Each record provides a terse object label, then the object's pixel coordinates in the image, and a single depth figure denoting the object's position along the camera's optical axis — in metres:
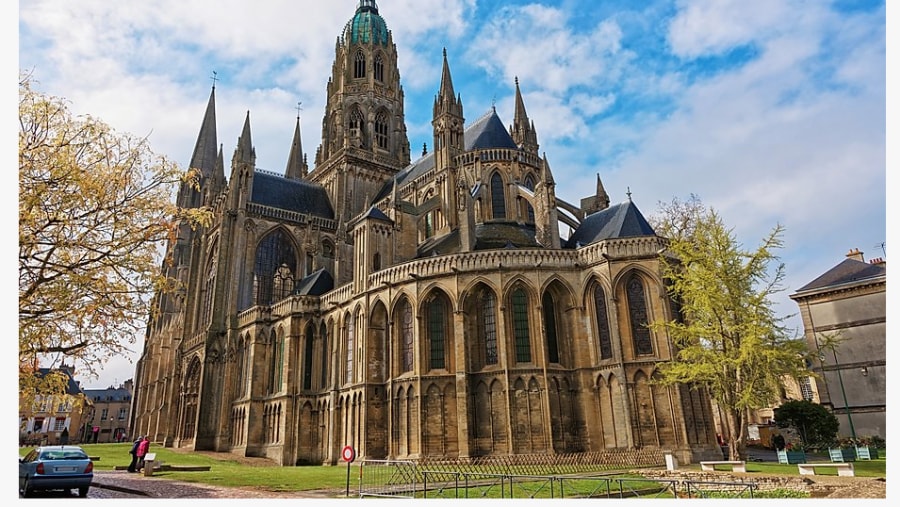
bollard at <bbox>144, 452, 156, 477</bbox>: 19.46
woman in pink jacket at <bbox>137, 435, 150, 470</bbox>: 20.78
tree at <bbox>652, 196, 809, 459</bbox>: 19.92
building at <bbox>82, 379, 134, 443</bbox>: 77.19
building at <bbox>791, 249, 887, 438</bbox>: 34.09
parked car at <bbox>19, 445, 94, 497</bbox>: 12.19
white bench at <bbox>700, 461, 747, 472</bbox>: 16.70
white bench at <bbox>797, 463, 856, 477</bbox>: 14.64
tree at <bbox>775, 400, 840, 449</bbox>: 31.33
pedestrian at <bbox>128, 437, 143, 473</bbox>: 21.44
